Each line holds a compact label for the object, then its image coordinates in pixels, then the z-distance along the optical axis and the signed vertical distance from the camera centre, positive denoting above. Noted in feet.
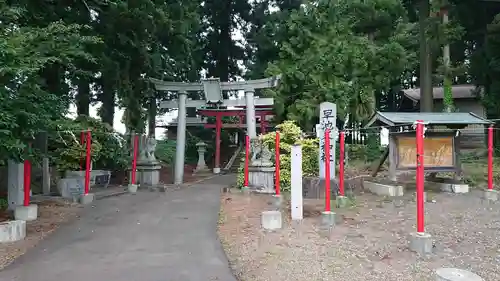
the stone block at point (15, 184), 28.25 -2.07
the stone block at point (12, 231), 21.08 -3.95
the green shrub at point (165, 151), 78.79 +0.53
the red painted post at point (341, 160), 30.12 -0.40
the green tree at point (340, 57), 58.59 +14.20
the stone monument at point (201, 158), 79.36 -0.88
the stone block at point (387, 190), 36.94 -3.13
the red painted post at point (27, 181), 25.14 -1.68
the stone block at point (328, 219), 24.77 -3.82
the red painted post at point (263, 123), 76.48 +5.68
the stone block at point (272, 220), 23.75 -3.71
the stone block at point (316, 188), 36.96 -3.00
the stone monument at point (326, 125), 34.99 +2.46
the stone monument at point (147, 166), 48.06 -1.39
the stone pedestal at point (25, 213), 26.18 -3.68
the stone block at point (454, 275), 11.12 -3.25
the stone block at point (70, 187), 36.81 -2.93
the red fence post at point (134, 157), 43.14 -0.34
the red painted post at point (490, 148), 33.01 +0.54
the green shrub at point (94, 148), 41.70 +0.58
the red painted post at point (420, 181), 19.02 -1.23
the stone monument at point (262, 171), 41.91 -1.69
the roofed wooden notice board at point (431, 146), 37.14 +0.76
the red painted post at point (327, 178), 24.85 -1.41
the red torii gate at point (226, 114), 75.31 +7.35
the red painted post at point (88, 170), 34.12 -1.34
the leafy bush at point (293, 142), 43.45 +0.93
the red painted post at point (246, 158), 41.02 -0.38
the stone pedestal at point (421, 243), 18.66 -3.95
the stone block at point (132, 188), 42.56 -3.46
